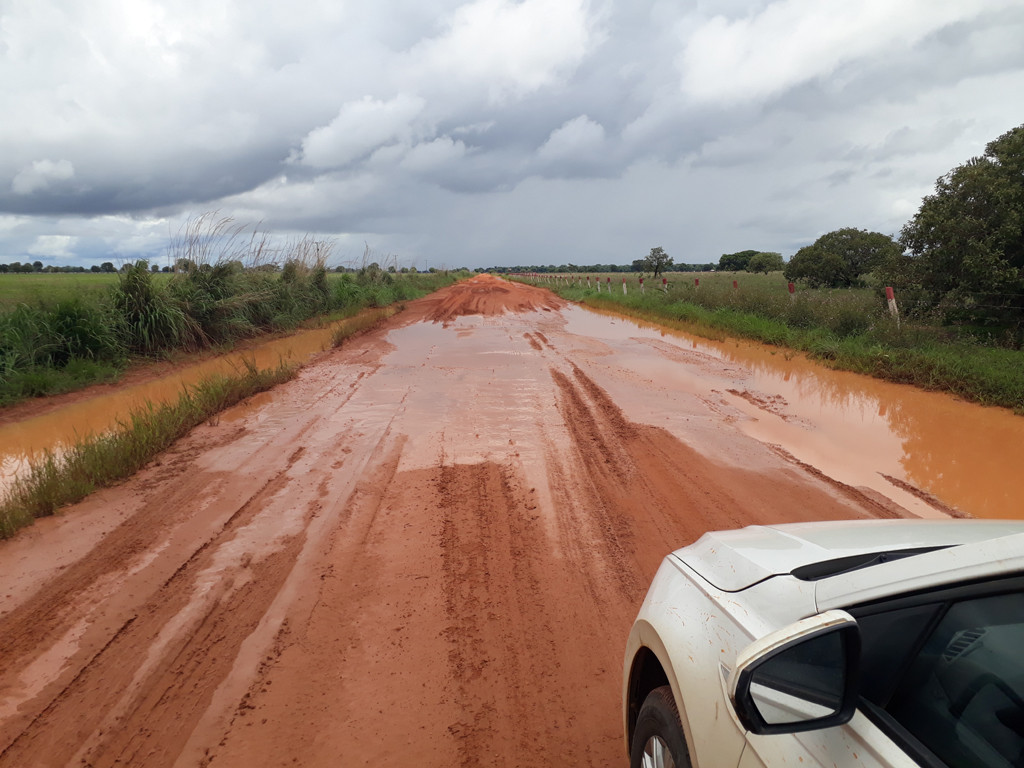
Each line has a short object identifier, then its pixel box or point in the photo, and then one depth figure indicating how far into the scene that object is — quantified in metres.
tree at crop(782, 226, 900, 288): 28.72
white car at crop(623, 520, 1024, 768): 1.25
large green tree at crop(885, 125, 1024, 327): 10.90
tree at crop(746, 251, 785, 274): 56.91
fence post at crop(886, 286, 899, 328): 12.58
